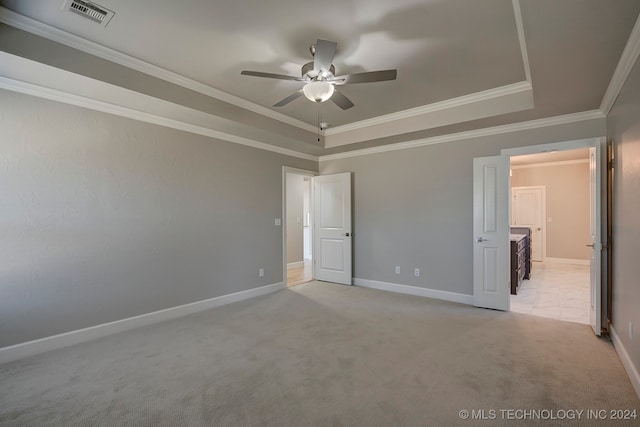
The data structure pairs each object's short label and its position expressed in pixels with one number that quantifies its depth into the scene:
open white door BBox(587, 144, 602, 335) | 3.10
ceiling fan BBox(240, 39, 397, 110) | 2.17
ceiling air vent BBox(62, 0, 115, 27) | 2.06
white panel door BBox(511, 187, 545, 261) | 7.83
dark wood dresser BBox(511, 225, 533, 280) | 5.85
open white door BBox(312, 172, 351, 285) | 5.30
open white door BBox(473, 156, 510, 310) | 3.82
